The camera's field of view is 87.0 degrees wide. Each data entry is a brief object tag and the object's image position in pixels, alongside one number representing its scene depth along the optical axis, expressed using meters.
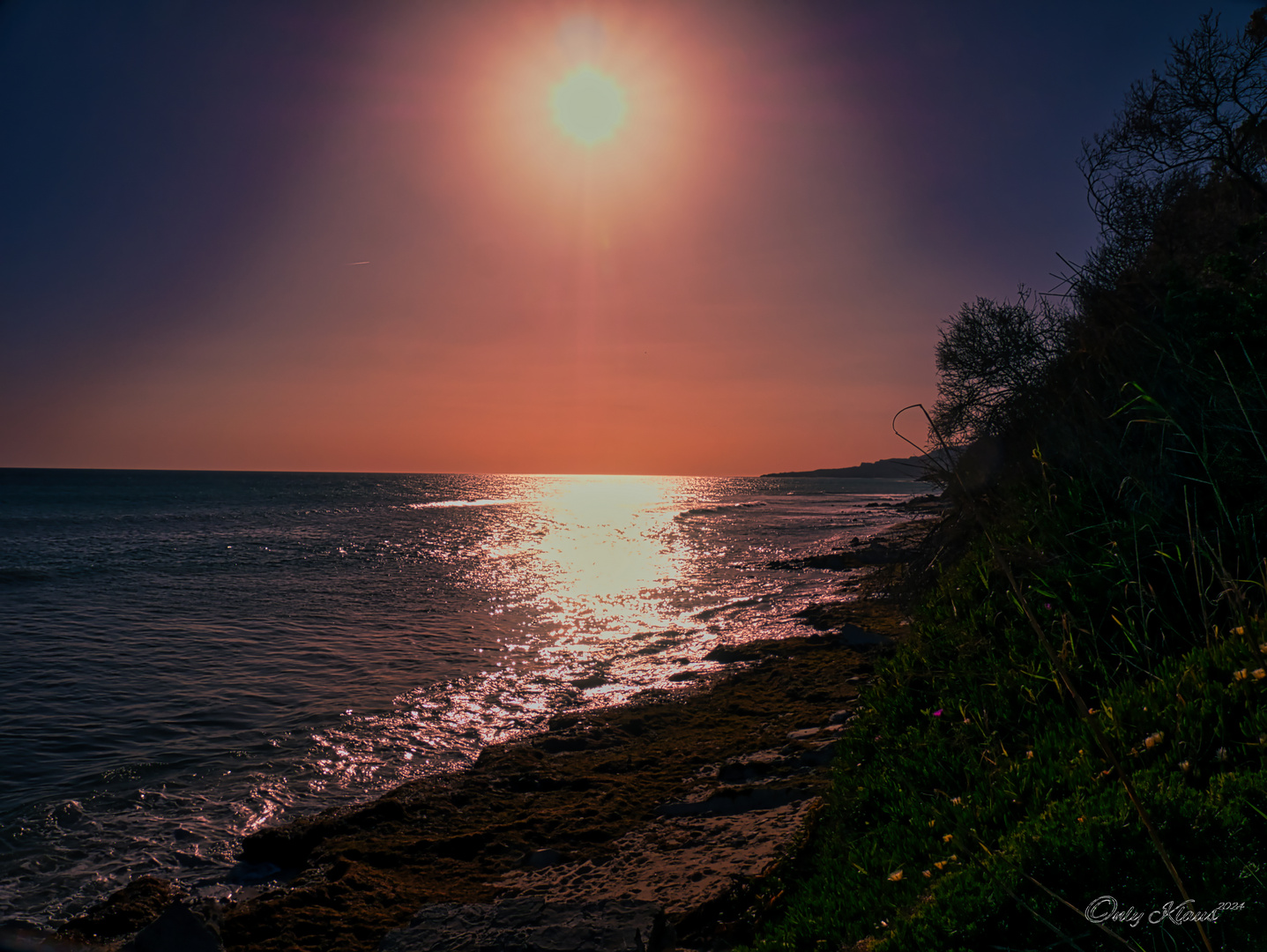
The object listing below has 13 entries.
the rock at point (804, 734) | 8.70
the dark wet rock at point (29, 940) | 5.44
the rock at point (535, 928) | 4.37
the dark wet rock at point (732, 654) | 14.54
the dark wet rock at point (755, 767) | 7.65
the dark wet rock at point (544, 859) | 6.42
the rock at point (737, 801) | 6.79
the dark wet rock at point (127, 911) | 5.70
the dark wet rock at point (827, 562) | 29.62
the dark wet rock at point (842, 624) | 14.18
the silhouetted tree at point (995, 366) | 8.91
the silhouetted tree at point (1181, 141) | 8.87
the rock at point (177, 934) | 5.00
